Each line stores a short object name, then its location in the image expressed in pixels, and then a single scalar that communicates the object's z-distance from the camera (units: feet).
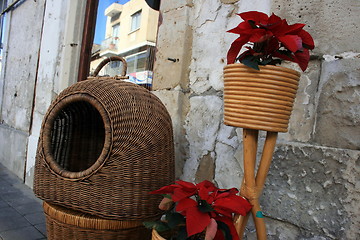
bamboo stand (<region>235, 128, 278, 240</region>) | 3.07
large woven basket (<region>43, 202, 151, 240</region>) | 4.19
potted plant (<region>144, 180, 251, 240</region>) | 2.84
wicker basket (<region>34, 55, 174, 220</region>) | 4.12
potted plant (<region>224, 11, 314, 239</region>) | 2.83
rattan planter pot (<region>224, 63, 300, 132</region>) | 2.83
